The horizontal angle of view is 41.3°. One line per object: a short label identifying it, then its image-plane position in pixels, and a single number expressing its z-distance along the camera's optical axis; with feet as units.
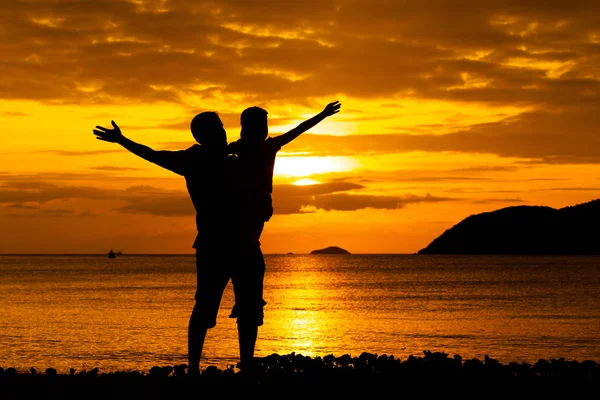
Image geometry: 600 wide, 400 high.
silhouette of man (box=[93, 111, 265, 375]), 26.86
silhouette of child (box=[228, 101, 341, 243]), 27.37
